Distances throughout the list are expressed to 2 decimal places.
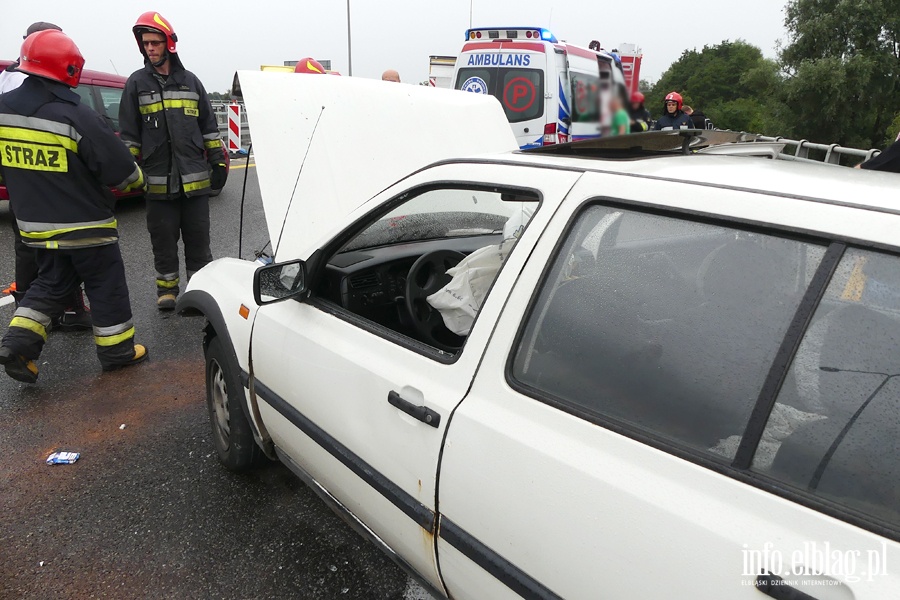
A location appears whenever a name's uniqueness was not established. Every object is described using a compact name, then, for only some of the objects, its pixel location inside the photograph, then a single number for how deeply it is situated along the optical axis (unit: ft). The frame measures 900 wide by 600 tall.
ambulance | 25.89
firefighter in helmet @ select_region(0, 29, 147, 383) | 11.05
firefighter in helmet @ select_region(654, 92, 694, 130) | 28.28
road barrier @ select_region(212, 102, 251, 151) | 42.67
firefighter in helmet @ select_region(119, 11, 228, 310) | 14.57
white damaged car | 3.39
